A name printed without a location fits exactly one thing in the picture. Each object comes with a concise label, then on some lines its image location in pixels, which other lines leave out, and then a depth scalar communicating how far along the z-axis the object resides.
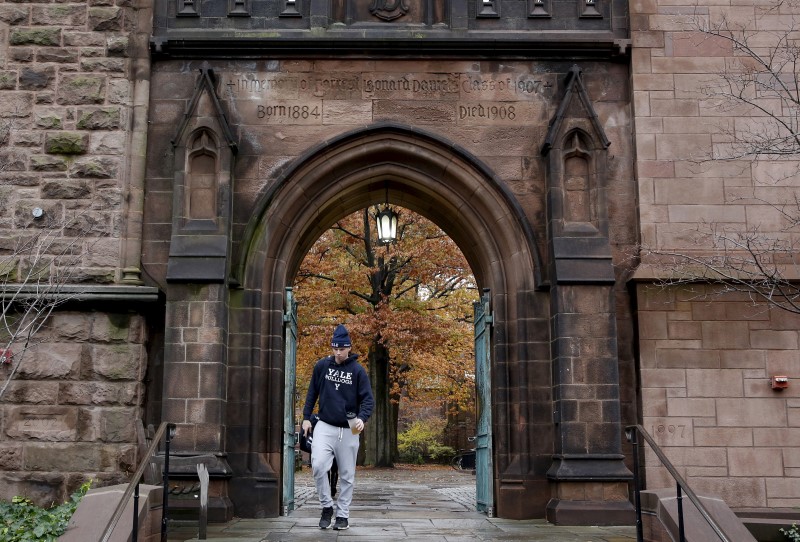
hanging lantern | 13.39
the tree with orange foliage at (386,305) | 24.62
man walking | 8.68
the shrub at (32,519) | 7.28
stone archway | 10.47
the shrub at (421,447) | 31.38
